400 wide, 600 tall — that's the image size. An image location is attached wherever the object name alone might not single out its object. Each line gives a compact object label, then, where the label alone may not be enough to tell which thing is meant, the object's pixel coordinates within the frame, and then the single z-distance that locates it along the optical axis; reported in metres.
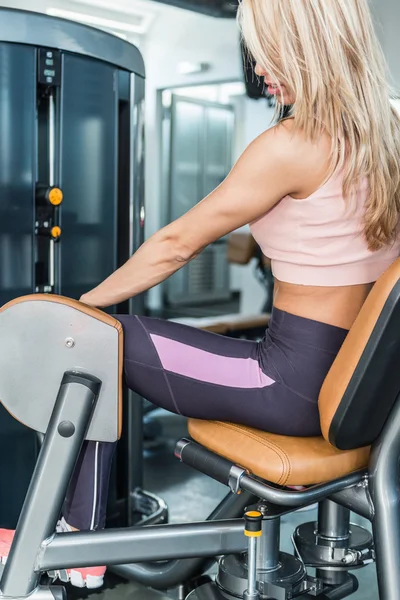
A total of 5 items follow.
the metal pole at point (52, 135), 2.02
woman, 1.25
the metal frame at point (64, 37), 1.89
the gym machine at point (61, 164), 1.94
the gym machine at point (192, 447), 1.24
